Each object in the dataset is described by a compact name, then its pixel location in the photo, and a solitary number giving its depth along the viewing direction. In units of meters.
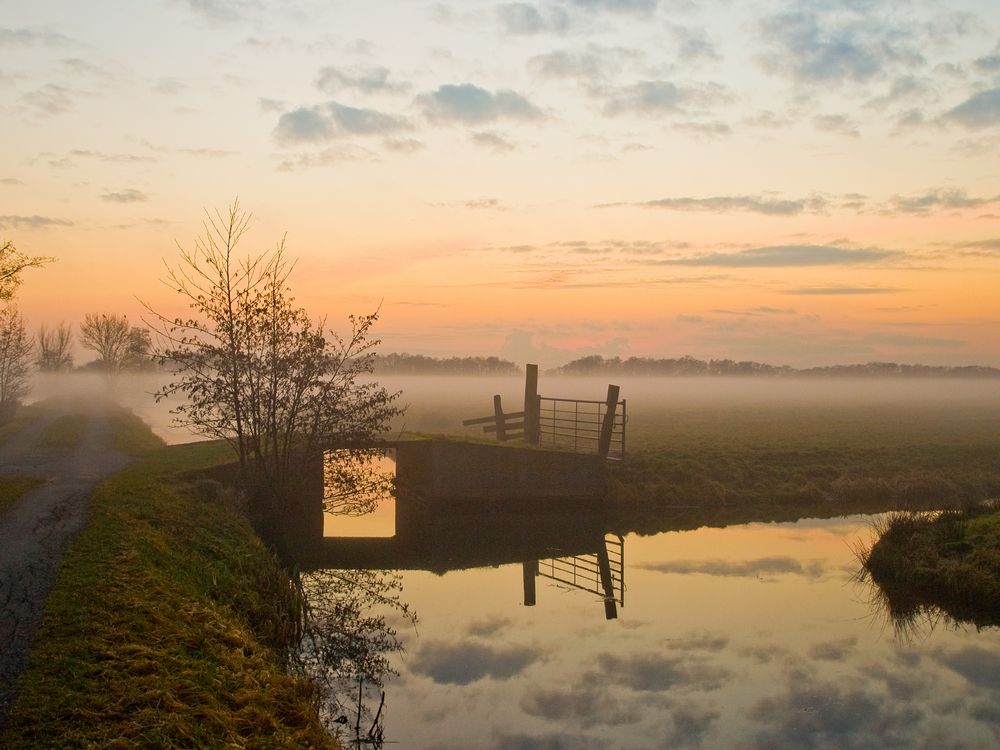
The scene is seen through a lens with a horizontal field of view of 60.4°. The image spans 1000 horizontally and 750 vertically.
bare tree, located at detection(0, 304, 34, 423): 59.22
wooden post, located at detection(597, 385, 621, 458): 27.55
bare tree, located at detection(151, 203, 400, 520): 21.45
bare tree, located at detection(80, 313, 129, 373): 95.06
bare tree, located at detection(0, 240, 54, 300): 23.70
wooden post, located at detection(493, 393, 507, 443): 32.50
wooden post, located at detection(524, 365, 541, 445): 32.31
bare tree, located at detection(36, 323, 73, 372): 102.29
